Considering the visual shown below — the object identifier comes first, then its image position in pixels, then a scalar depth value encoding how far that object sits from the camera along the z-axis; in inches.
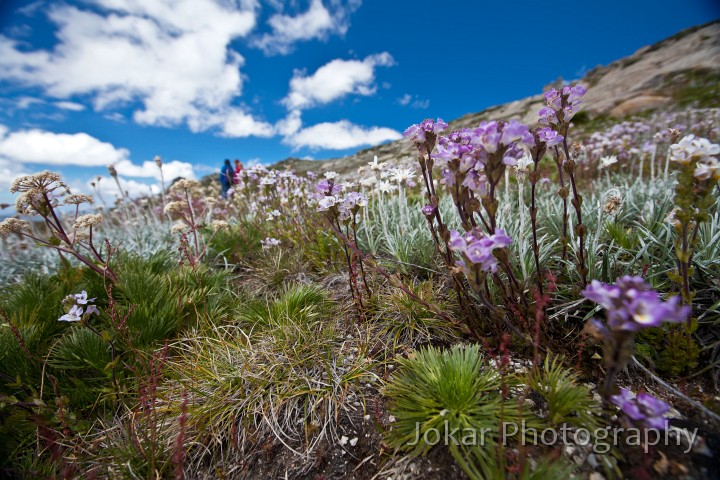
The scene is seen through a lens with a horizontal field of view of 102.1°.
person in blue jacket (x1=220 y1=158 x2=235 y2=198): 591.9
